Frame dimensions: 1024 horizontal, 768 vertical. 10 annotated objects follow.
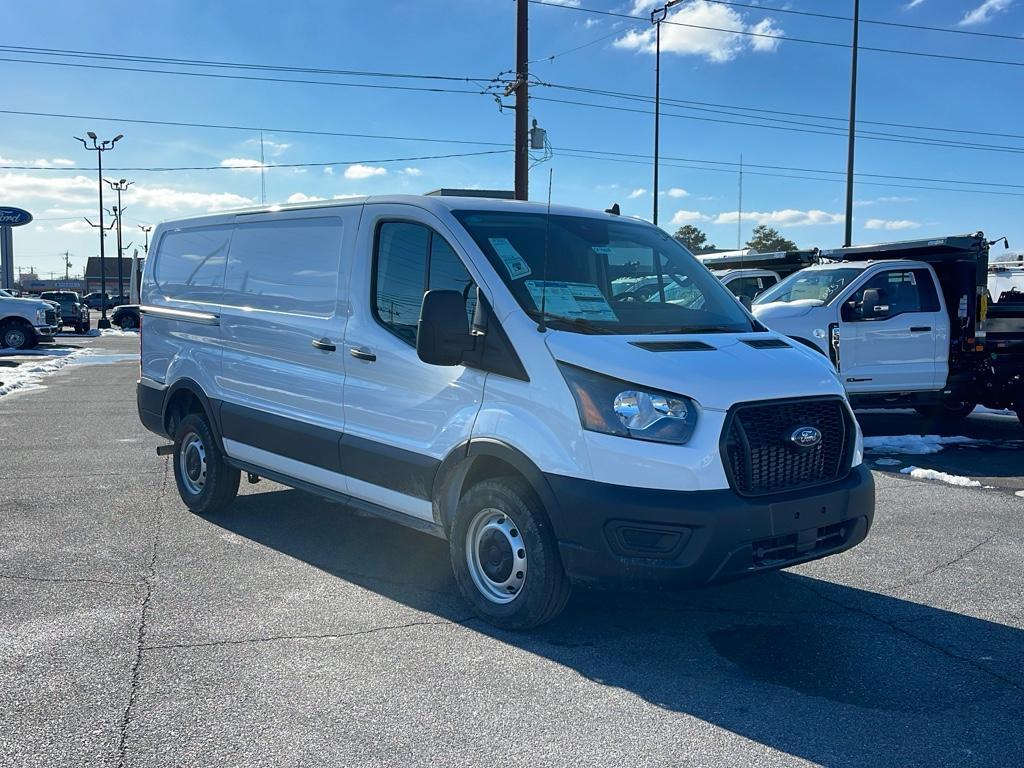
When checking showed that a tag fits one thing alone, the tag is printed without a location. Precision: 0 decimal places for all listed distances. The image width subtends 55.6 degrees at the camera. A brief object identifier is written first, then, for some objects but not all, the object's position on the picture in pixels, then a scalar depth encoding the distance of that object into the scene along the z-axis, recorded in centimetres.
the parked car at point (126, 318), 4259
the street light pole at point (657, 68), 2770
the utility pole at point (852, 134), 2666
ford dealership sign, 3922
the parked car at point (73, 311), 3856
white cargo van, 419
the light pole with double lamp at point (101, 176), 5046
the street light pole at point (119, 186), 6700
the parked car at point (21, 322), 2770
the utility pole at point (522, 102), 2052
